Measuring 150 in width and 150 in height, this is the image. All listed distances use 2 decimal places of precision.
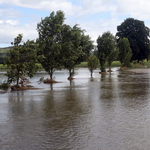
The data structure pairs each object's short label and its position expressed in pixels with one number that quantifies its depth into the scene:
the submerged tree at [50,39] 30.81
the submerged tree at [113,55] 53.72
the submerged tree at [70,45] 33.09
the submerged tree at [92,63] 41.75
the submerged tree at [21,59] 22.72
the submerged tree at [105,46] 52.34
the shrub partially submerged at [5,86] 24.44
